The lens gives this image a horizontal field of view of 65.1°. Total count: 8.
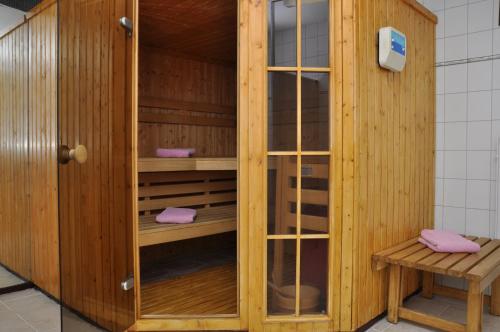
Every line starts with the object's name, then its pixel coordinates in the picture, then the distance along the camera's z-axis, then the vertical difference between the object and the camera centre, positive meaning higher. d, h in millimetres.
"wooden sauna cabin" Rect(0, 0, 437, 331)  1663 -63
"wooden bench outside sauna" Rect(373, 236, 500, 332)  2254 -680
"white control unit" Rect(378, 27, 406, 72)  2461 +678
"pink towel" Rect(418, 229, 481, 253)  2574 -597
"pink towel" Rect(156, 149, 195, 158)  3596 -1
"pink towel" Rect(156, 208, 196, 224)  3117 -515
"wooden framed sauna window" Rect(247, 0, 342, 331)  2268 -45
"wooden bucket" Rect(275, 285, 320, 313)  2318 -863
